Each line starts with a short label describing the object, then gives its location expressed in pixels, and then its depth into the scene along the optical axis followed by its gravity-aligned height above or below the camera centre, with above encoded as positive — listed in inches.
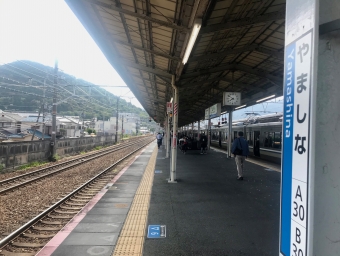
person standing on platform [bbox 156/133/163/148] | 986.1 -23.2
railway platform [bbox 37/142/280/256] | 150.3 -60.3
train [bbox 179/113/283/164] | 548.0 +2.7
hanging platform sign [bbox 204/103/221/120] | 546.4 +46.9
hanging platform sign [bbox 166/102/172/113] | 469.0 +44.4
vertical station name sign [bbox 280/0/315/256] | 52.6 +0.5
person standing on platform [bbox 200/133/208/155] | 748.6 -24.7
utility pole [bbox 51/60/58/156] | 652.1 +42.3
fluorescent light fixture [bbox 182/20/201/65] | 191.5 +72.1
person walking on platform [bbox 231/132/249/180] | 340.5 -17.2
